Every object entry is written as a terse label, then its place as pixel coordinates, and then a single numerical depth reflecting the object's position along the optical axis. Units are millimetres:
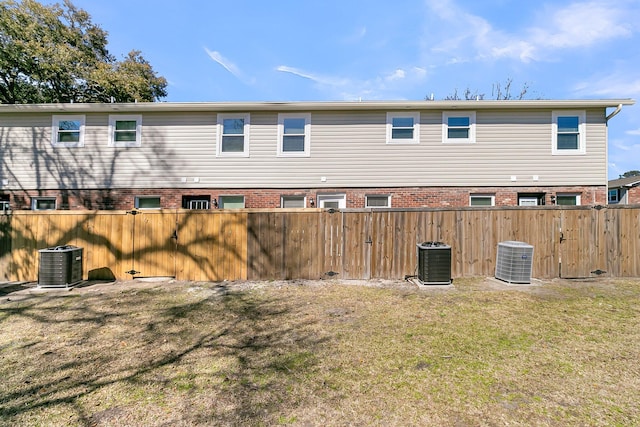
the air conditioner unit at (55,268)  6598
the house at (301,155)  10250
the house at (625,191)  19719
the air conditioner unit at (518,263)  6582
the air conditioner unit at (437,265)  6586
